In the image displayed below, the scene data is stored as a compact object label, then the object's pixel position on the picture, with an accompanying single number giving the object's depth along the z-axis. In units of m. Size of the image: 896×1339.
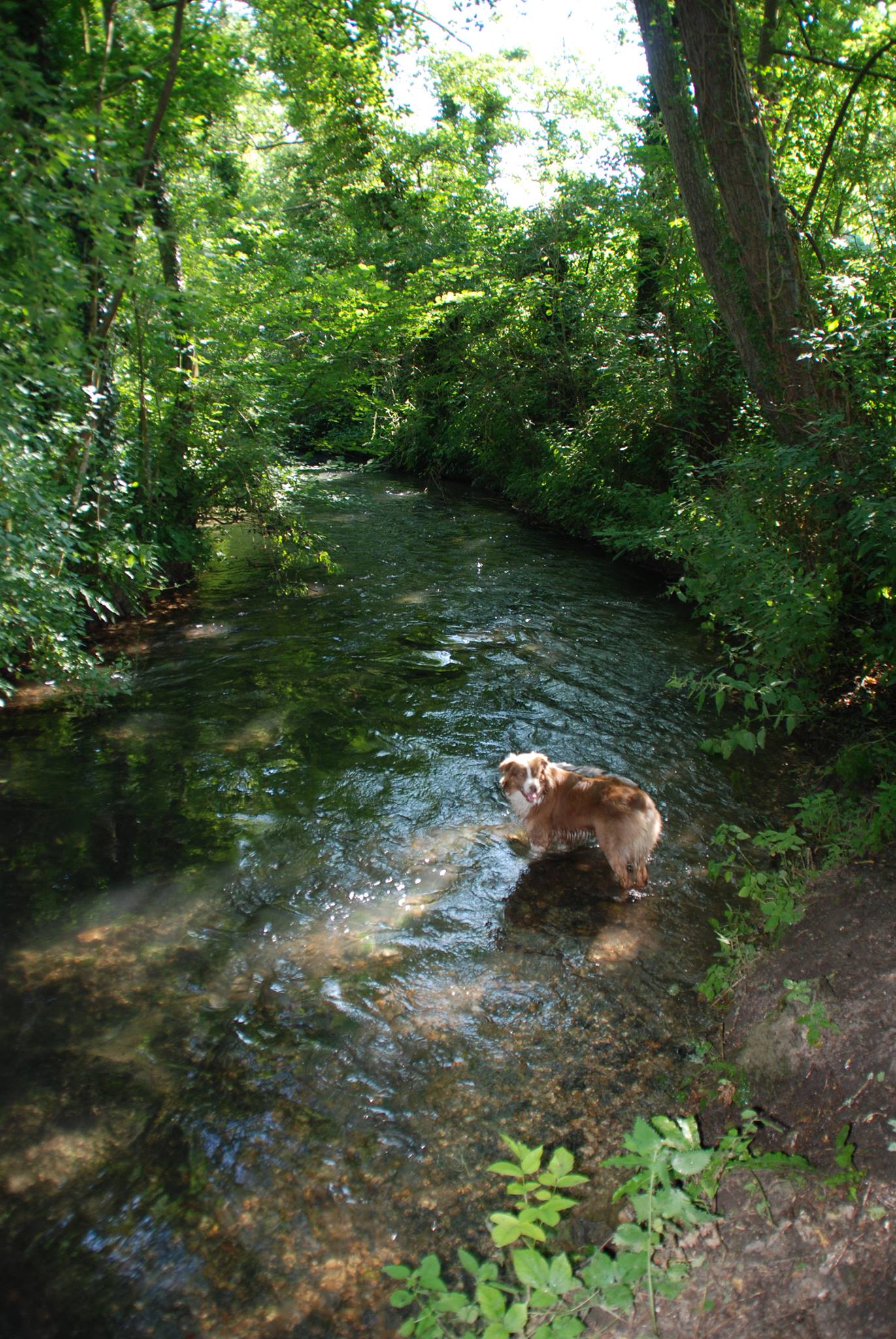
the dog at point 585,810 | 5.43
